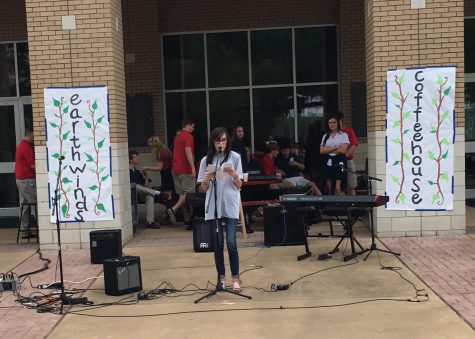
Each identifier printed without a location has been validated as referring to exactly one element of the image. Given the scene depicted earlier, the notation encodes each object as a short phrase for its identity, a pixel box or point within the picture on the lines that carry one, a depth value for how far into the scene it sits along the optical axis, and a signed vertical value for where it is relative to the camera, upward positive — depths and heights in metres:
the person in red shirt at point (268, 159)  10.53 -0.53
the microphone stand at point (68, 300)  5.75 -1.71
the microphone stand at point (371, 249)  7.32 -1.63
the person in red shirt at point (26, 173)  9.65 -0.60
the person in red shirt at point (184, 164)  9.69 -0.54
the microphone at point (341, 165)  9.43 -0.63
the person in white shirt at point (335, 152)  9.55 -0.40
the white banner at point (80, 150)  8.49 -0.20
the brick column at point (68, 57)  8.42 +1.23
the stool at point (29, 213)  9.51 -1.30
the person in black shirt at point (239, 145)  10.00 -0.24
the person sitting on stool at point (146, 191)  10.27 -1.05
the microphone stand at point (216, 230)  5.81 -1.03
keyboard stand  7.13 -1.20
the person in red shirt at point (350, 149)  9.86 -0.37
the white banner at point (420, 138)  8.38 -0.18
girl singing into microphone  5.84 -0.67
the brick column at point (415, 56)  8.33 +1.06
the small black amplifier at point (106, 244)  7.47 -1.47
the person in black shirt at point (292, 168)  10.42 -0.74
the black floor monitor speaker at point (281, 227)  8.09 -1.43
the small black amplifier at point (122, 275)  6.03 -1.54
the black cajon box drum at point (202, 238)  7.93 -1.51
